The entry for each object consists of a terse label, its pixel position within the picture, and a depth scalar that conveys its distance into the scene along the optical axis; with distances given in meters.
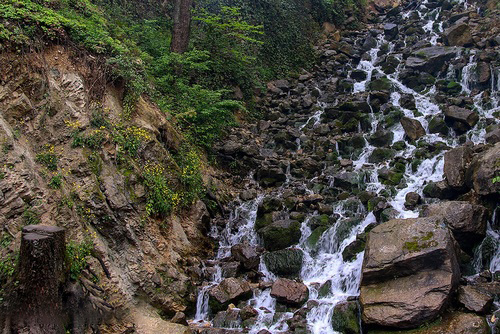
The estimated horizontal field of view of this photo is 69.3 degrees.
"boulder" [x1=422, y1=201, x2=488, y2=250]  8.36
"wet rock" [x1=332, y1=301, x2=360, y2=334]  7.41
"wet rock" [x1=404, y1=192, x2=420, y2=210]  10.52
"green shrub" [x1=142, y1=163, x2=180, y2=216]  8.81
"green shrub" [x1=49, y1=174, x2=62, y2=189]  6.80
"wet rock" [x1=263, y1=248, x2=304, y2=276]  9.55
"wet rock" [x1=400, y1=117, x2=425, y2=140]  13.96
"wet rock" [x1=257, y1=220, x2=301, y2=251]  10.37
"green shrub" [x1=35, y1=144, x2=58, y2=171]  7.00
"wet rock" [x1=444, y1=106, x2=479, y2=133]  13.34
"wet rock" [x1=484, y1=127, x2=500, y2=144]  11.56
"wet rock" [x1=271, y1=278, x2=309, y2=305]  8.38
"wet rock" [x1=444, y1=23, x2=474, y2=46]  18.51
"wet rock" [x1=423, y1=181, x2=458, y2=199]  10.30
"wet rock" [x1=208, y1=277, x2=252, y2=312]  8.44
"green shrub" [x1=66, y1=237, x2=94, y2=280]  6.12
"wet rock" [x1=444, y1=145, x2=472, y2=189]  10.02
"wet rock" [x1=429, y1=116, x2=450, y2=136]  13.77
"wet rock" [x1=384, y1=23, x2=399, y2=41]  23.12
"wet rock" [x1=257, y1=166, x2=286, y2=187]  13.41
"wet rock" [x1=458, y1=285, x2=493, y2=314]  6.74
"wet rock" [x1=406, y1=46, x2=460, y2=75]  17.47
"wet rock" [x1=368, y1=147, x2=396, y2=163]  13.51
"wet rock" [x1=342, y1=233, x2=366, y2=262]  9.34
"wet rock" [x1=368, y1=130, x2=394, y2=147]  14.39
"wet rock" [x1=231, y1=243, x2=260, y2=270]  9.67
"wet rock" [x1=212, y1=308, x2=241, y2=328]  7.99
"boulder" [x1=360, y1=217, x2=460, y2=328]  6.85
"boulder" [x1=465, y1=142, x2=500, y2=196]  8.67
